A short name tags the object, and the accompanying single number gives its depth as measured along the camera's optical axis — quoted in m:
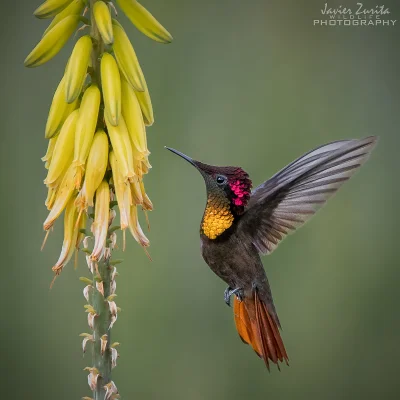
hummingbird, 6.01
